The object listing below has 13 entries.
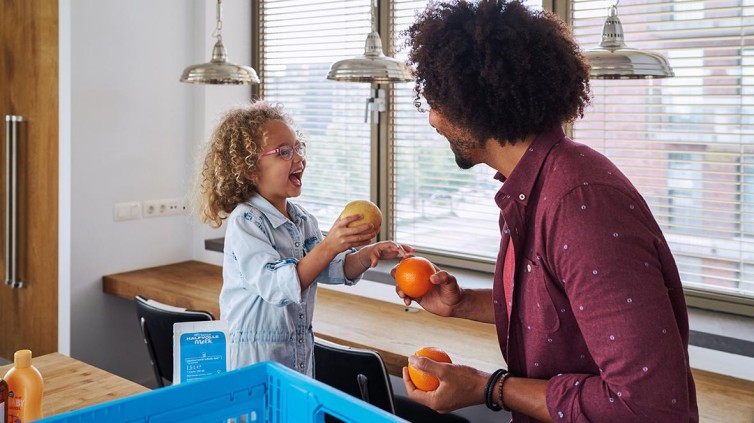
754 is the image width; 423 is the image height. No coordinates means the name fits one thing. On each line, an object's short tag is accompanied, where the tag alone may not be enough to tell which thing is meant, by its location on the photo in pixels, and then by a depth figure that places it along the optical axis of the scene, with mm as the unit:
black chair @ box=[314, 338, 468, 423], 2086
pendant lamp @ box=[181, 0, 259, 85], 2896
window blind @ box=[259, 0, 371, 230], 3703
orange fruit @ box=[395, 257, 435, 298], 1655
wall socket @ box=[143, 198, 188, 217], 3850
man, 1077
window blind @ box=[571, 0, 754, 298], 2607
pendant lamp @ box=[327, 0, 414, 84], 2311
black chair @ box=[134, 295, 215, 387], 2547
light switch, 3705
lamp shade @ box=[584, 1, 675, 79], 1869
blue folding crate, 947
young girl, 2002
